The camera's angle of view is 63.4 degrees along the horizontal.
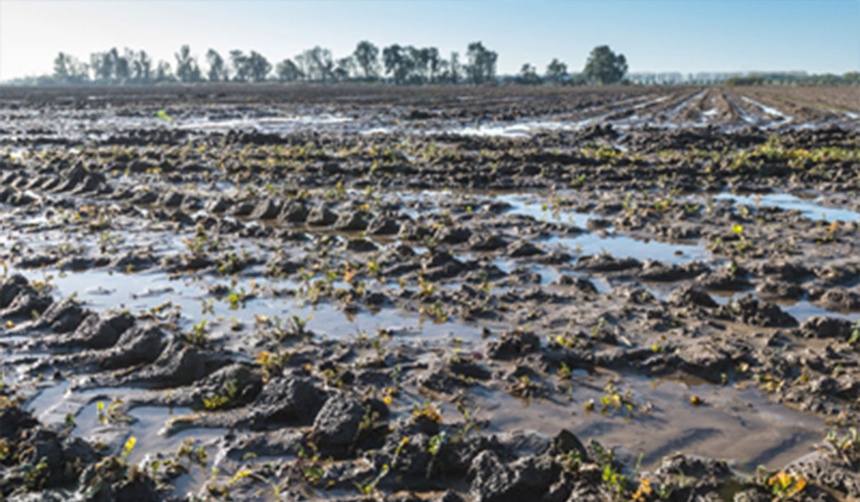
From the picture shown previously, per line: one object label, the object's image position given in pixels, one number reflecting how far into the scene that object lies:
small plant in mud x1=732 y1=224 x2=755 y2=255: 8.41
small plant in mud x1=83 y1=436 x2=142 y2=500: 3.63
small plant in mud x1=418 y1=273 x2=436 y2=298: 6.99
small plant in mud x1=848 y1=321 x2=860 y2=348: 5.56
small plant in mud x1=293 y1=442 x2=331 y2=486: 3.96
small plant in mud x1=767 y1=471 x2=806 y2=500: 3.58
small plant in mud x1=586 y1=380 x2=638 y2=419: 4.74
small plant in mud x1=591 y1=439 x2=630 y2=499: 3.69
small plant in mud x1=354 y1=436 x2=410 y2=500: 3.84
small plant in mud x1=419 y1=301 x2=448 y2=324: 6.49
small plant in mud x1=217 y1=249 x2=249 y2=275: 8.09
